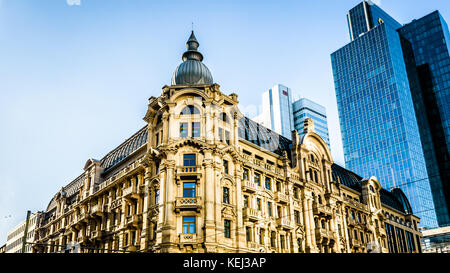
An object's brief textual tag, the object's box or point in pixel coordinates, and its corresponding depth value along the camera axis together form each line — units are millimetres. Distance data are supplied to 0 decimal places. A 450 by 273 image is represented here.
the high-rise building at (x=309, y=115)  192375
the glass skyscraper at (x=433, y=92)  153875
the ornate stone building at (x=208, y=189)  48344
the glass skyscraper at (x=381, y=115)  144250
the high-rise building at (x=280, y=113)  189500
